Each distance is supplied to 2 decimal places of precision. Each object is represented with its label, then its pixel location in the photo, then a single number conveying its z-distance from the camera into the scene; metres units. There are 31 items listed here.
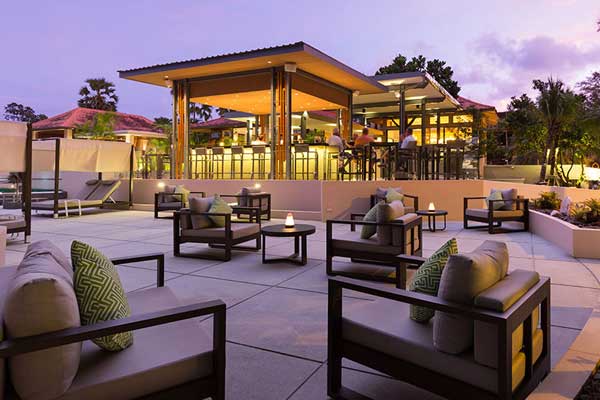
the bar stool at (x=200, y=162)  15.23
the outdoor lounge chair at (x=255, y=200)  9.91
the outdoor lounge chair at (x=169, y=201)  10.86
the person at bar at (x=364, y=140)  11.28
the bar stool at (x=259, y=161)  13.74
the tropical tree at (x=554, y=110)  17.70
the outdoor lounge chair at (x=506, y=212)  8.14
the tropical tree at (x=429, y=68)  29.83
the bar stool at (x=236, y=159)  14.33
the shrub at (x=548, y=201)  8.62
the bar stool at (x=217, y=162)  14.94
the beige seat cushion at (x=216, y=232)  5.67
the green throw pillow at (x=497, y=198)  8.40
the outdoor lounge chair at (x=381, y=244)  4.41
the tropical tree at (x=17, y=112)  60.47
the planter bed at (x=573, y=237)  5.60
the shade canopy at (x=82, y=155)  11.66
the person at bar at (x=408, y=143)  10.52
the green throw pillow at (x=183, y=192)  11.12
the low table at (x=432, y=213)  8.09
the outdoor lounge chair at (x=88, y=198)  10.88
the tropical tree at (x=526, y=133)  19.53
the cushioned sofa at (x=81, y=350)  1.44
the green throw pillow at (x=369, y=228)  4.67
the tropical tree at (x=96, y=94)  38.62
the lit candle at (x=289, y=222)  5.56
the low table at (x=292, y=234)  5.22
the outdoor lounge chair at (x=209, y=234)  5.59
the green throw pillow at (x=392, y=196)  7.80
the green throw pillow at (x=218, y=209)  5.86
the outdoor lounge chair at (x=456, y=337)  1.71
